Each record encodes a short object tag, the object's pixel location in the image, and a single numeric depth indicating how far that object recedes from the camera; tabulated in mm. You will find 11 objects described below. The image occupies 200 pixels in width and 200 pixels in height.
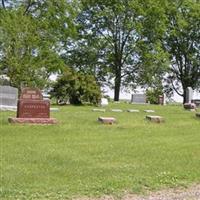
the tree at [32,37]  36156
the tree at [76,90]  28766
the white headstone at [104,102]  30392
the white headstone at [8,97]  21716
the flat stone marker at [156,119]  17625
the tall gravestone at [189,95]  33347
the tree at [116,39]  47000
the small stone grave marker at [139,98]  39062
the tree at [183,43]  51188
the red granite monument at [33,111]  15570
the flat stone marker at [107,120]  16406
